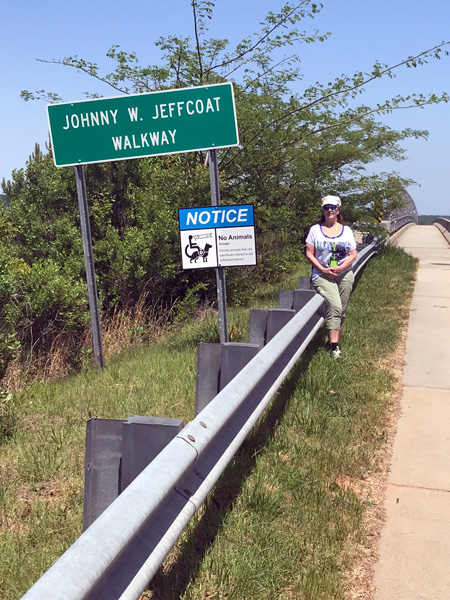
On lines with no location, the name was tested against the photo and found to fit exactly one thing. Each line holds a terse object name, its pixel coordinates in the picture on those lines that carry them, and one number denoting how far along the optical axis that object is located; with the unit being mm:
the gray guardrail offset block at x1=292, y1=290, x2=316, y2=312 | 7023
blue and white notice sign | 6785
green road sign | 6953
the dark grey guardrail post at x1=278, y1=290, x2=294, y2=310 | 7146
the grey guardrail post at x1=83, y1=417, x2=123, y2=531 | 2918
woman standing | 7566
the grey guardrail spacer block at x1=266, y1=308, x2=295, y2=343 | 5898
